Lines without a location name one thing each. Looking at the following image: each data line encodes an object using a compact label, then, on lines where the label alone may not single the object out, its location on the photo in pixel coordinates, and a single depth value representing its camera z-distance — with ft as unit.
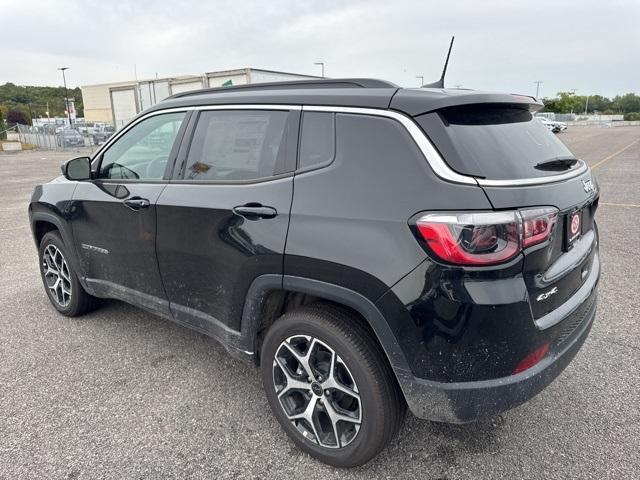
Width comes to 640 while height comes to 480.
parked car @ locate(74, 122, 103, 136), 94.49
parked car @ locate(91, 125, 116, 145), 89.58
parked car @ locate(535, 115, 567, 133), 126.41
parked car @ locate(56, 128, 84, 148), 92.43
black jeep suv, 6.29
